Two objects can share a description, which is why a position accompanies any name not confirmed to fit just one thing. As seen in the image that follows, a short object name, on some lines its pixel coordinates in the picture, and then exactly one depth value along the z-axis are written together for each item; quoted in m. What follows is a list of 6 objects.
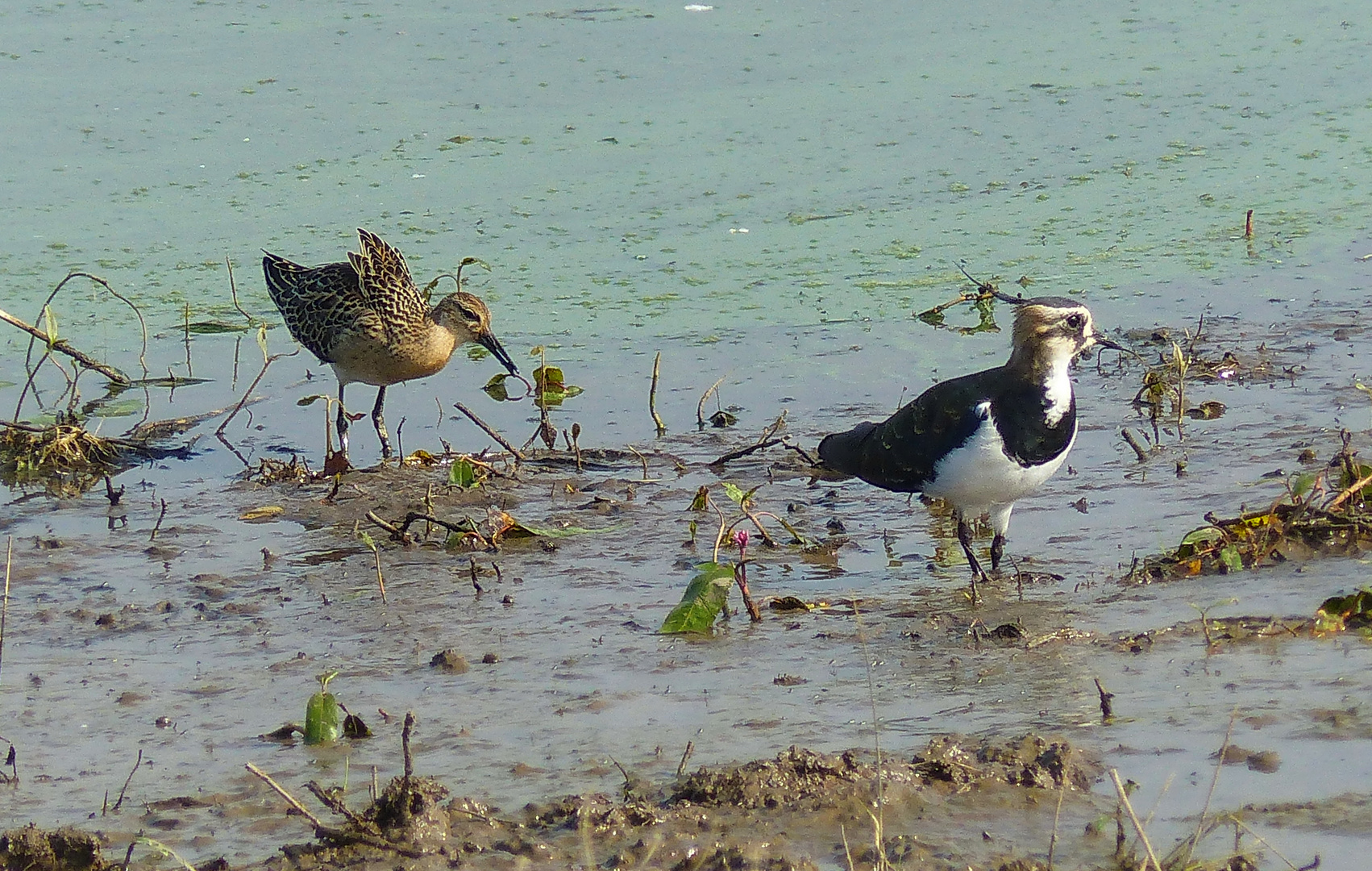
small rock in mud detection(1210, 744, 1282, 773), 8.46
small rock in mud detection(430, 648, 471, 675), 10.62
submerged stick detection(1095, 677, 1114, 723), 9.13
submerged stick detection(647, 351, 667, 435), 15.32
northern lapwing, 11.86
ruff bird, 16.41
